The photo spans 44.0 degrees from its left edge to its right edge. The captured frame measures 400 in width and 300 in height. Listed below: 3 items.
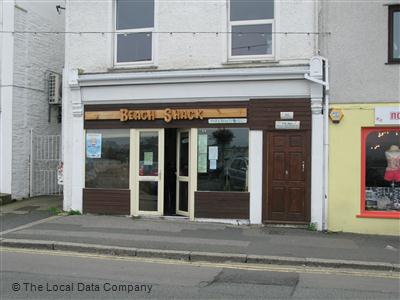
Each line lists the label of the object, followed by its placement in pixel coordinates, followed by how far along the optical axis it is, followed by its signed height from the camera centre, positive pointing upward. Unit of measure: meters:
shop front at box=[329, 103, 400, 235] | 11.18 -0.19
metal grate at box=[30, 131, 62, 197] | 16.11 -0.13
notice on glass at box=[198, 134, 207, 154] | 12.24 +0.42
